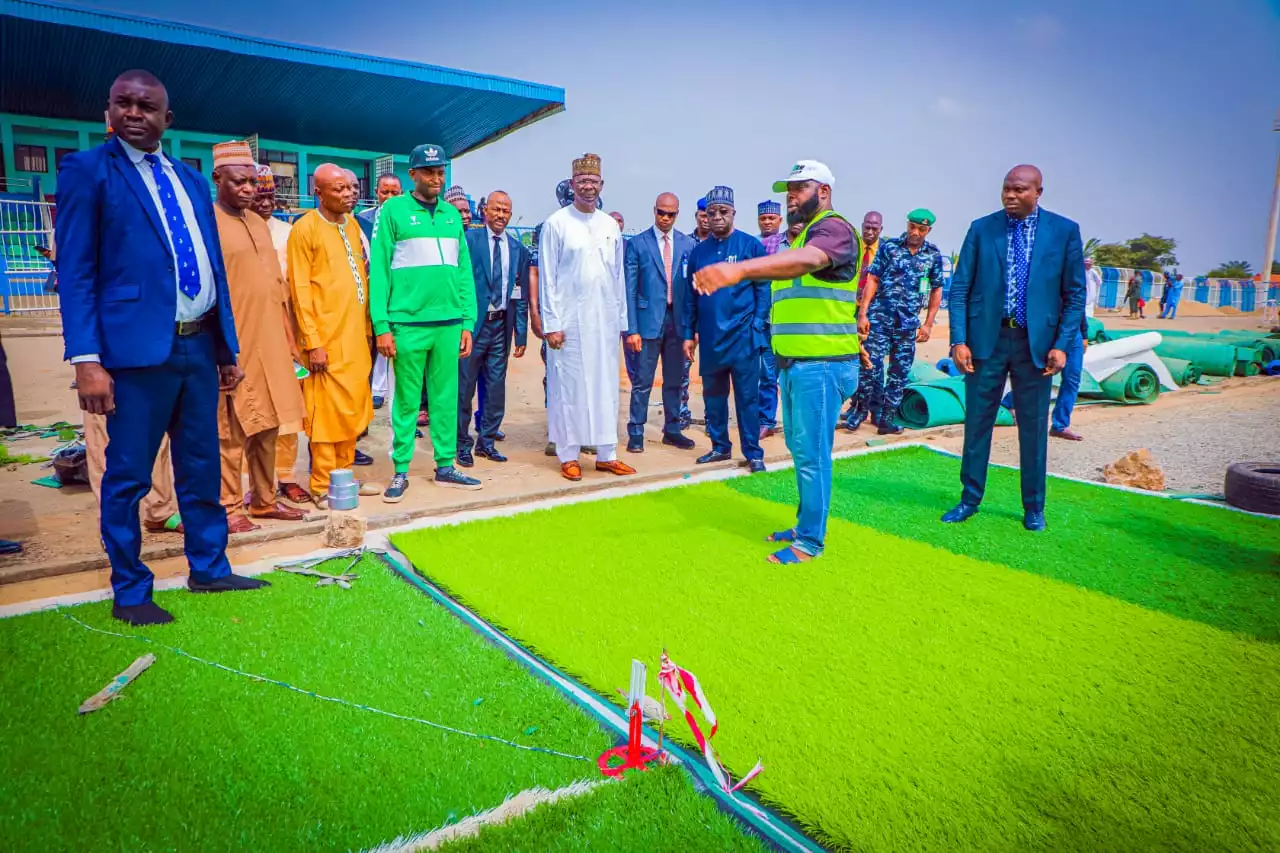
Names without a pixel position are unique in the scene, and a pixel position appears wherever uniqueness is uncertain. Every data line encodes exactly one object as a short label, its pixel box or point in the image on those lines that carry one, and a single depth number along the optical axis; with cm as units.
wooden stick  262
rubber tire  525
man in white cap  390
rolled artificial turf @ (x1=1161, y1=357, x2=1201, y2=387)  1176
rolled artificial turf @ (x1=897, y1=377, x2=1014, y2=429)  830
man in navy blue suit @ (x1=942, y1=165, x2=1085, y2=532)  471
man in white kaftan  585
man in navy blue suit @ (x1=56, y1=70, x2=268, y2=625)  310
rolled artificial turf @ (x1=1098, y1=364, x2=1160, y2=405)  1009
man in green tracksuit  514
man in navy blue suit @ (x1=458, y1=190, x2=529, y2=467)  639
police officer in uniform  776
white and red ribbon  223
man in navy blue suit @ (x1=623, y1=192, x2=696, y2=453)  677
